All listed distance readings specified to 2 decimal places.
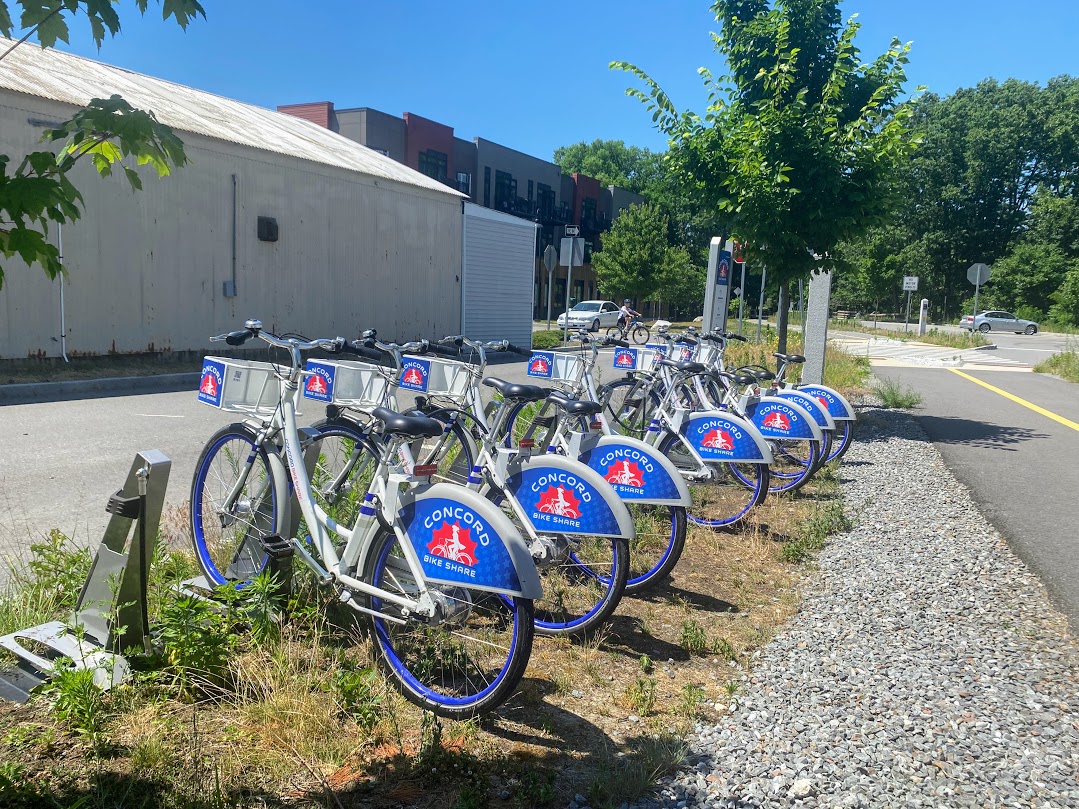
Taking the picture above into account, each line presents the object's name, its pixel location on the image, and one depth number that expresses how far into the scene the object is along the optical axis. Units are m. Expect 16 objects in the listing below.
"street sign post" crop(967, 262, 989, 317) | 30.01
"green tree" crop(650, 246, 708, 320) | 53.66
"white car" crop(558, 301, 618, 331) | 41.53
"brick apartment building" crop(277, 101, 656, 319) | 38.62
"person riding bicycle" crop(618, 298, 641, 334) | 34.55
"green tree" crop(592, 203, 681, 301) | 52.53
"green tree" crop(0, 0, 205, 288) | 2.30
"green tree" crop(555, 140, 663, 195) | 95.44
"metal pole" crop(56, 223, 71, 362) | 13.30
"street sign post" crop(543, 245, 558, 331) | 23.91
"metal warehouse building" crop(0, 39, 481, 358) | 13.17
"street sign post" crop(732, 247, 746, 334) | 10.80
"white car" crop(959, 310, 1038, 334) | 53.81
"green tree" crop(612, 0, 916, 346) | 9.44
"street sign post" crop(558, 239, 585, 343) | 20.31
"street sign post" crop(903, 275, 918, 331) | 33.47
